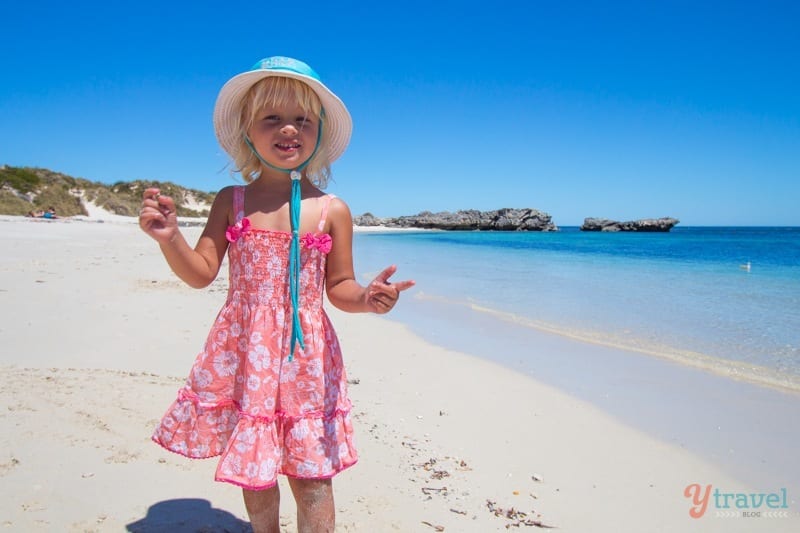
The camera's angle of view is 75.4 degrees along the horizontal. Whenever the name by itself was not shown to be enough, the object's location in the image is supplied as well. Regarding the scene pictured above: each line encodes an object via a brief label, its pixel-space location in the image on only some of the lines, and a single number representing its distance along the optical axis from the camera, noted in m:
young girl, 1.66
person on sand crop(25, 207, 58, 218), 21.83
